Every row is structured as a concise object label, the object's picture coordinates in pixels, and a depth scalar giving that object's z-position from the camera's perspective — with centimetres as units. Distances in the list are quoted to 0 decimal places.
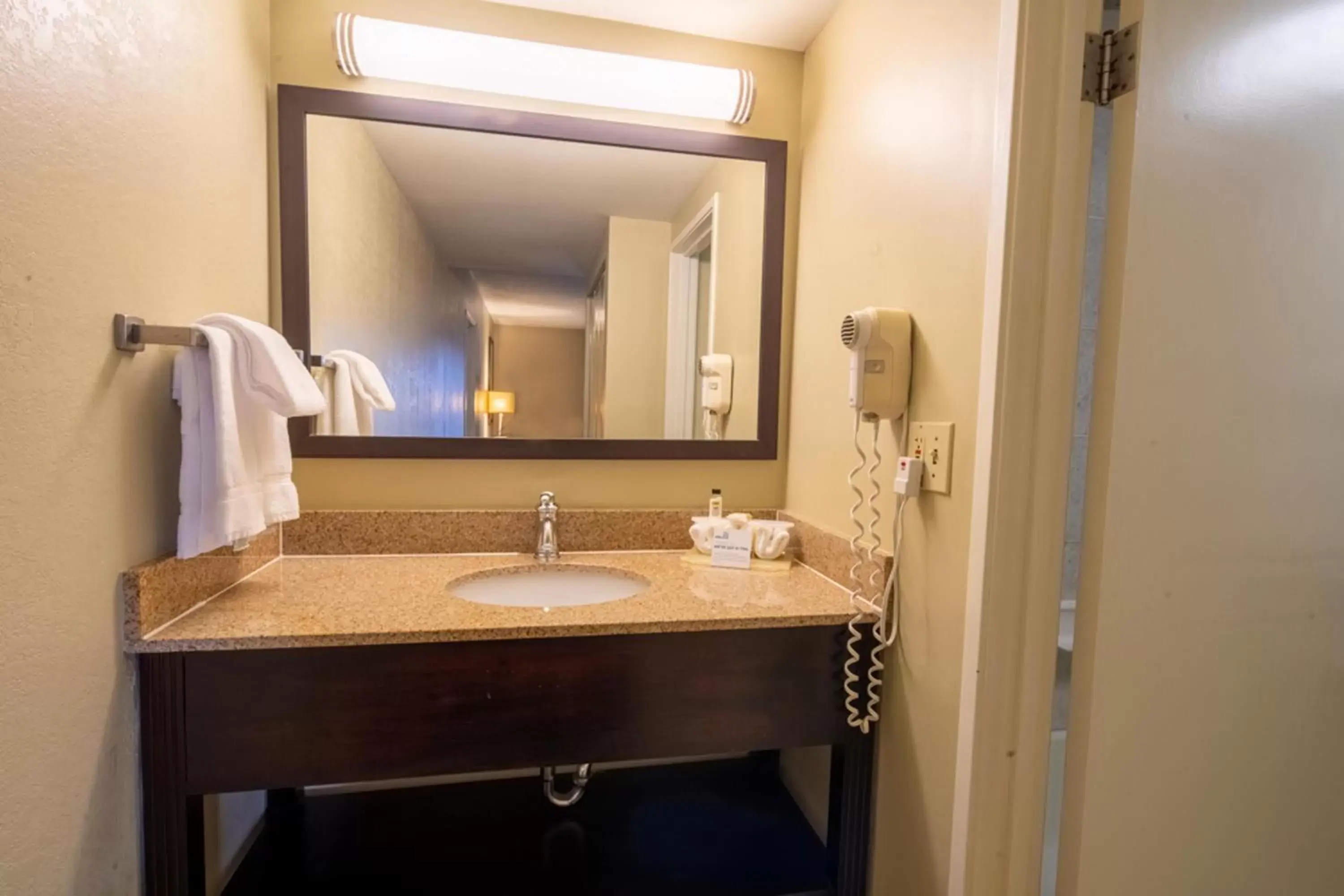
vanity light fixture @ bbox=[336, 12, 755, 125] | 130
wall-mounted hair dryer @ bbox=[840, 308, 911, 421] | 104
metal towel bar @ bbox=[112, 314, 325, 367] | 85
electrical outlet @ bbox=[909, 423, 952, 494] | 95
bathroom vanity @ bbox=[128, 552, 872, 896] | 92
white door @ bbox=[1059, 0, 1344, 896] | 83
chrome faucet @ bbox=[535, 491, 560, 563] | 142
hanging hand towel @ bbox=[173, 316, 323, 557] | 93
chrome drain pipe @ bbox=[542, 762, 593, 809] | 131
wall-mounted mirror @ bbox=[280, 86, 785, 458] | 139
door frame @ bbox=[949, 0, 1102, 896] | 81
